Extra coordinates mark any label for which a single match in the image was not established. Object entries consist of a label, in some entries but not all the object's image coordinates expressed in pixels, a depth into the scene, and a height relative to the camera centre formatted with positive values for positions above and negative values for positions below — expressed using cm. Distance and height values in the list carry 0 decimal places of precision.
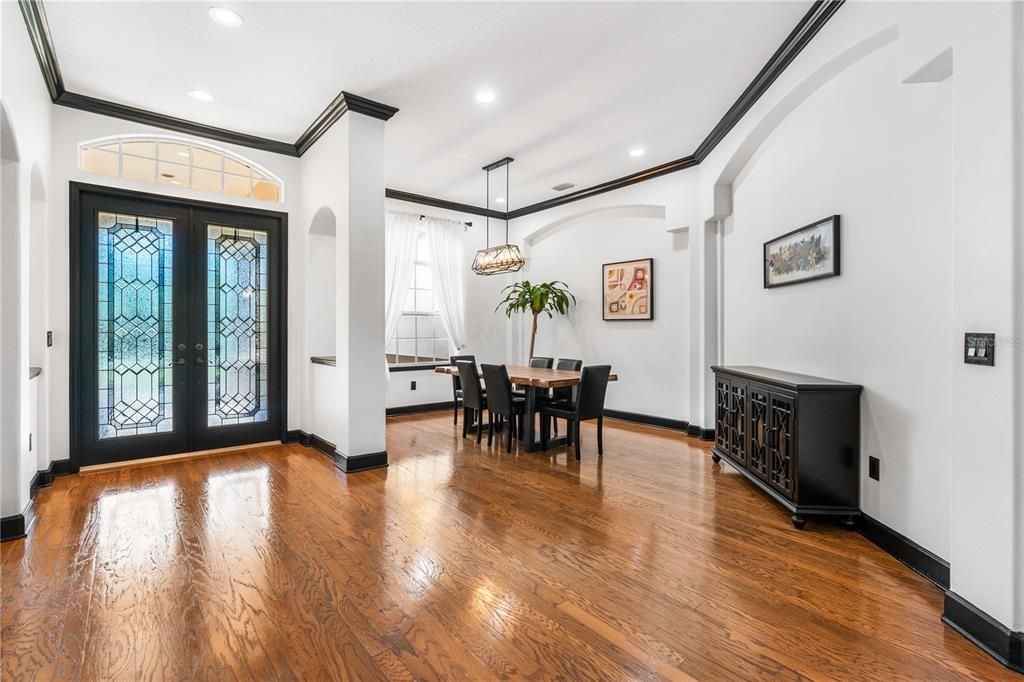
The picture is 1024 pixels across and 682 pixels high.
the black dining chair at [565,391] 508 -55
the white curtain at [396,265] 667 +100
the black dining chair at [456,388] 591 -60
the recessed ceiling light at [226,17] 285 +189
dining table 449 -40
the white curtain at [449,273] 708 +97
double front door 407 +12
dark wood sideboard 287 -65
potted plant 682 +56
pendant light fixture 538 +89
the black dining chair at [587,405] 452 -62
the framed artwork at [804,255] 311 +59
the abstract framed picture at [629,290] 605 +62
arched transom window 413 +156
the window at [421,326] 696 +19
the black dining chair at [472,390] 498 -53
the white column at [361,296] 400 +35
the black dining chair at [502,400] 465 -59
